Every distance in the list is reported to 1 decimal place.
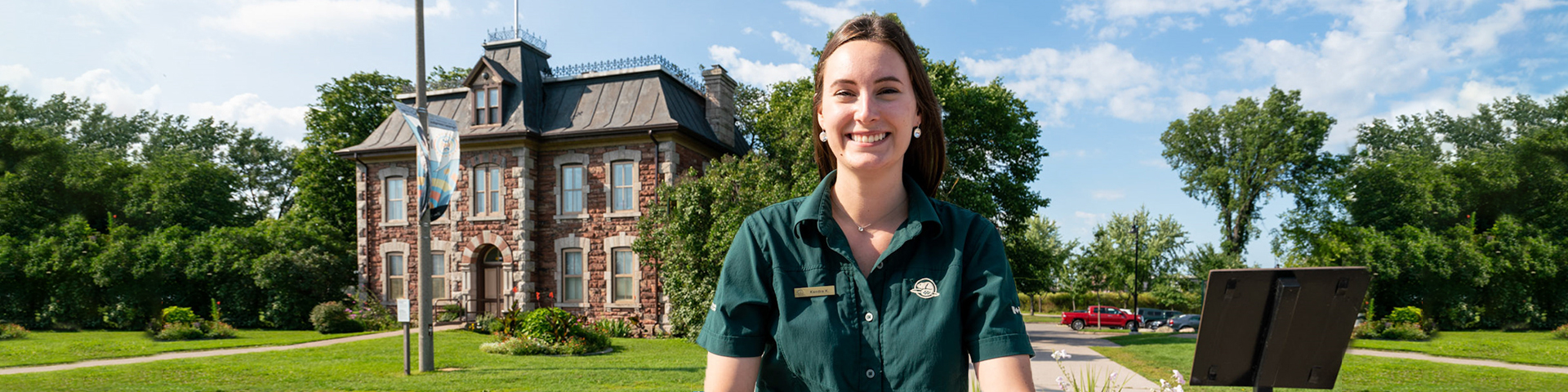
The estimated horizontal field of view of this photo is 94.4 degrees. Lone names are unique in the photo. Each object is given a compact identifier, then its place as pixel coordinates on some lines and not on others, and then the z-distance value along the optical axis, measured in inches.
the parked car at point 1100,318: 1336.1
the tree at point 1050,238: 1879.9
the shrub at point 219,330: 715.4
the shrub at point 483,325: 792.3
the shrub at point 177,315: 676.1
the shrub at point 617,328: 788.6
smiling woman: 60.1
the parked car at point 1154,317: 1403.8
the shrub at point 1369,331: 605.9
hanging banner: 453.4
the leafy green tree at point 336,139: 1120.2
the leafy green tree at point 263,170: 1467.8
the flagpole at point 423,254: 457.7
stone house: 814.5
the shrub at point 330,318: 802.2
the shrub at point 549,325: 597.3
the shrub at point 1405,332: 568.7
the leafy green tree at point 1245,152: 1353.3
